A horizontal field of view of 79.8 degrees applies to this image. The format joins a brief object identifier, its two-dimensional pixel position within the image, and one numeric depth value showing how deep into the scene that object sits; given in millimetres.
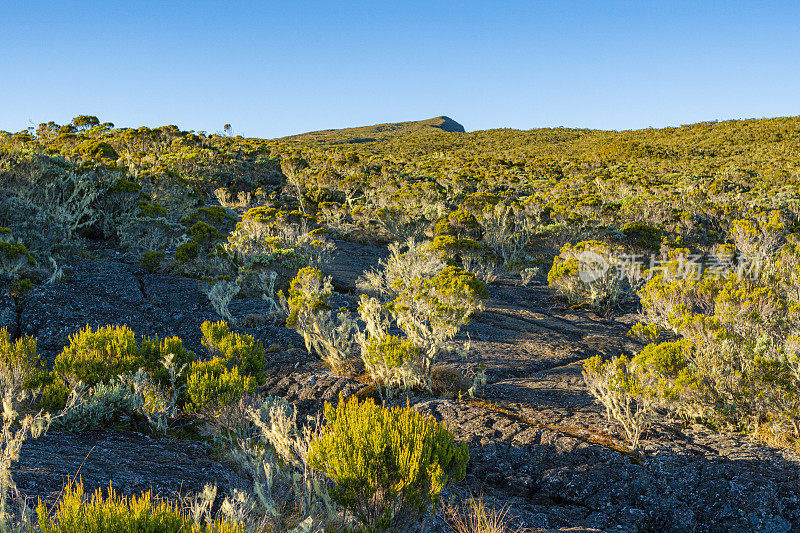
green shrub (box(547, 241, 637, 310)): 10367
